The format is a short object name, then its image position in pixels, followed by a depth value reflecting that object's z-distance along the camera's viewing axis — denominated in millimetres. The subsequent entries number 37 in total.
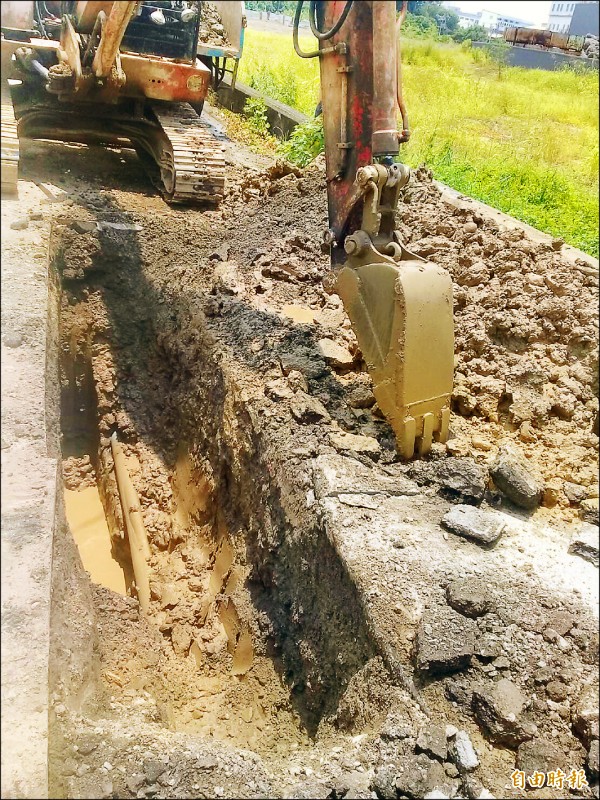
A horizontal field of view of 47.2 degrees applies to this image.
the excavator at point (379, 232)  3148
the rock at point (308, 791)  2104
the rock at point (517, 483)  3023
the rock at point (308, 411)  3582
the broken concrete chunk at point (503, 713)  2184
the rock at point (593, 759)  2061
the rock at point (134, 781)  2131
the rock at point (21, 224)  4818
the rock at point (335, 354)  4027
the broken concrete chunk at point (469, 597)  2496
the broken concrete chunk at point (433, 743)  2127
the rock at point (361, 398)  3689
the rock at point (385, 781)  2052
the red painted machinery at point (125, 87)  5957
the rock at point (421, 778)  2035
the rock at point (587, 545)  2729
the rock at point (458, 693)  2318
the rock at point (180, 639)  3875
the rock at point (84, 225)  5598
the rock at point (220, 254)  5496
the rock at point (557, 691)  2236
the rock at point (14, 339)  3798
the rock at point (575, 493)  3082
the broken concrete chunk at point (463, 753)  2094
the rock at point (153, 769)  2180
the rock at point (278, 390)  3758
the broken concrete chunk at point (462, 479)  3092
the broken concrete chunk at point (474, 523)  2818
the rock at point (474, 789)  2029
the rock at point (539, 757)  2107
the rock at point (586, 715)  2121
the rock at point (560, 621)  2391
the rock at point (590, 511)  2990
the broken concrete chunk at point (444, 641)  2375
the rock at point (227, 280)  4922
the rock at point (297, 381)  3797
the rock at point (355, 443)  3357
